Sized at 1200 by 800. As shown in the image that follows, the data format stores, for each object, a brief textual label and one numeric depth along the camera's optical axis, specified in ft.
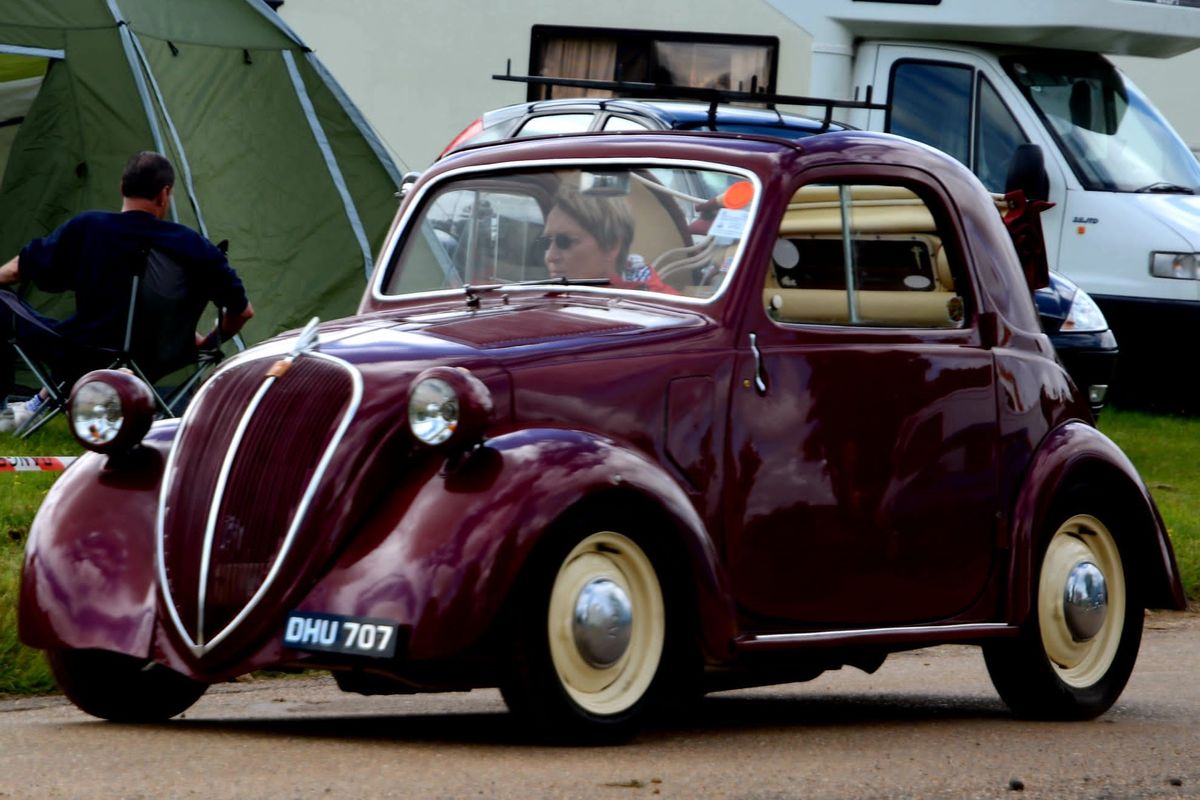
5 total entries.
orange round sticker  42.80
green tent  86.53
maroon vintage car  35.96
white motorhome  97.91
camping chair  70.59
